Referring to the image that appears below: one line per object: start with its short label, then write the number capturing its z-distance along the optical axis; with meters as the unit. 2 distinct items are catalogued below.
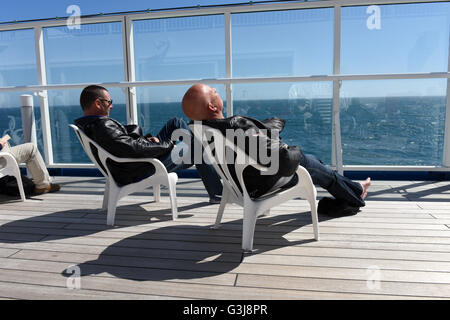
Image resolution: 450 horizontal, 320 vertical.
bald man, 1.89
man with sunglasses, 2.41
